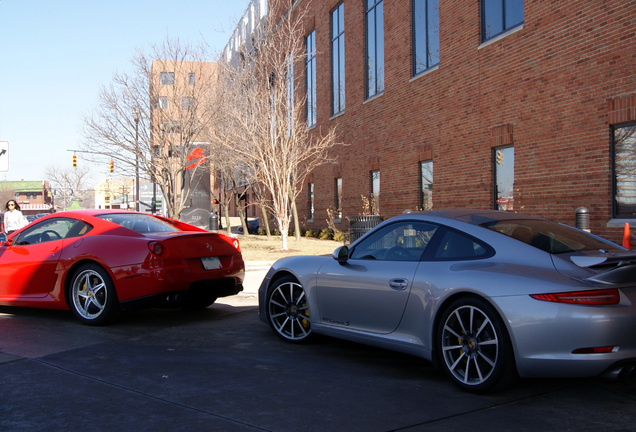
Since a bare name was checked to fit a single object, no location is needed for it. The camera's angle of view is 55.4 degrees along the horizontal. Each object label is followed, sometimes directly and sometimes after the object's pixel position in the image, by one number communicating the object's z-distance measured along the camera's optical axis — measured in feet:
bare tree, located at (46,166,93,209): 248.73
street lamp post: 63.81
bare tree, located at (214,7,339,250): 60.49
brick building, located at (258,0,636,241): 35.99
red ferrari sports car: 22.72
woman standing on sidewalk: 43.69
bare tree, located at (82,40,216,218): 63.98
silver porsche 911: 12.85
